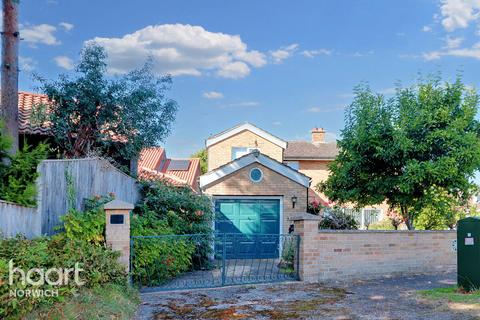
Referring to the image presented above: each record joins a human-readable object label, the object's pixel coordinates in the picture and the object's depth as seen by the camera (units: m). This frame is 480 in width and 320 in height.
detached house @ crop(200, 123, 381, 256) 16.47
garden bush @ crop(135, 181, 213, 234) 12.67
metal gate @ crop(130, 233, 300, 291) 9.81
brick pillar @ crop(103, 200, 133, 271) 9.03
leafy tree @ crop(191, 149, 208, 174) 41.43
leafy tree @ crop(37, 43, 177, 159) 13.30
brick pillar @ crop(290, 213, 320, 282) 10.88
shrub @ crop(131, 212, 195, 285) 9.73
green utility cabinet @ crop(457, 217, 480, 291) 9.22
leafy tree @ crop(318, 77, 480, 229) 12.39
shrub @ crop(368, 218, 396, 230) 21.33
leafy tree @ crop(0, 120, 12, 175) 8.52
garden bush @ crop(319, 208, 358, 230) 15.23
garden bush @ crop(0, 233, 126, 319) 5.69
